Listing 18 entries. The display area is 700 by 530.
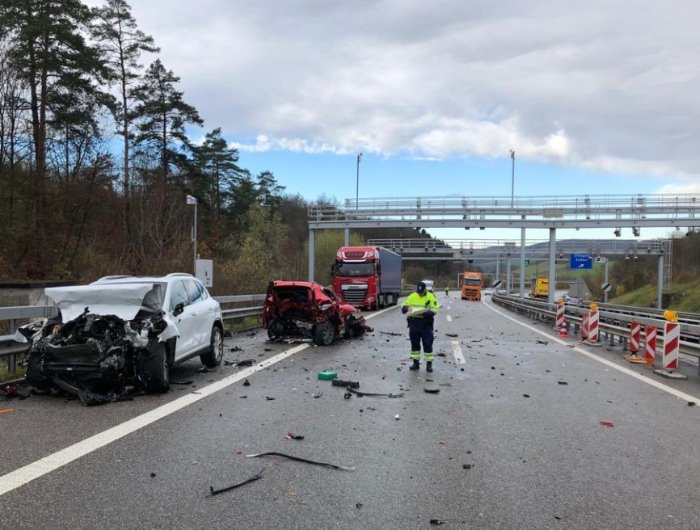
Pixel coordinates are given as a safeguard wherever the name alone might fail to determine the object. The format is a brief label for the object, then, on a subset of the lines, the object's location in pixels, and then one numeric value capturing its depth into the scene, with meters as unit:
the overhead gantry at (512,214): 36.81
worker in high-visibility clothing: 10.64
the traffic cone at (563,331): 19.06
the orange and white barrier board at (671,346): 10.84
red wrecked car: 13.99
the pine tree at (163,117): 36.91
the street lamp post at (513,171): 69.94
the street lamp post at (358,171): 82.72
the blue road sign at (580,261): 49.76
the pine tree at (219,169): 56.66
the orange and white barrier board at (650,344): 12.14
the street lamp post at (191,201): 20.62
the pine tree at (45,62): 23.50
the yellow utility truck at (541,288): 72.85
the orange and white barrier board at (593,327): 16.52
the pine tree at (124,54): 31.70
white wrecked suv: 7.25
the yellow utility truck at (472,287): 62.91
